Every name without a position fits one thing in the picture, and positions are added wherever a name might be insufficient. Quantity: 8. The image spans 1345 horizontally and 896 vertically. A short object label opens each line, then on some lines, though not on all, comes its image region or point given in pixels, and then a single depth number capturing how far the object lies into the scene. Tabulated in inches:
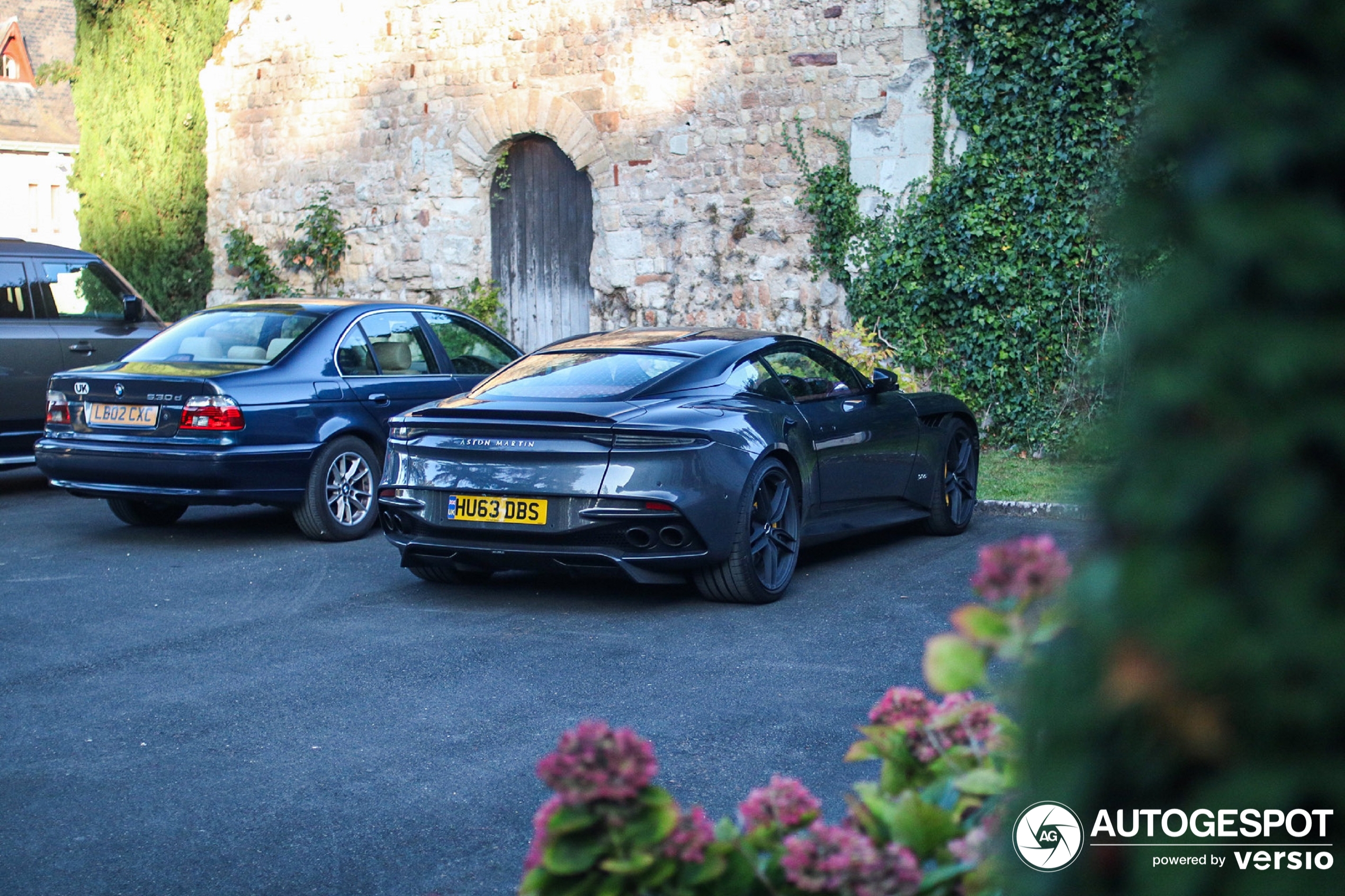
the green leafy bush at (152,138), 733.3
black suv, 415.2
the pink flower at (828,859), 63.4
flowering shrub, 62.7
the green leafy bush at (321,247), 677.9
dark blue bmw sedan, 316.8
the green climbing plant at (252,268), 706.2
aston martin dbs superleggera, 242.8
